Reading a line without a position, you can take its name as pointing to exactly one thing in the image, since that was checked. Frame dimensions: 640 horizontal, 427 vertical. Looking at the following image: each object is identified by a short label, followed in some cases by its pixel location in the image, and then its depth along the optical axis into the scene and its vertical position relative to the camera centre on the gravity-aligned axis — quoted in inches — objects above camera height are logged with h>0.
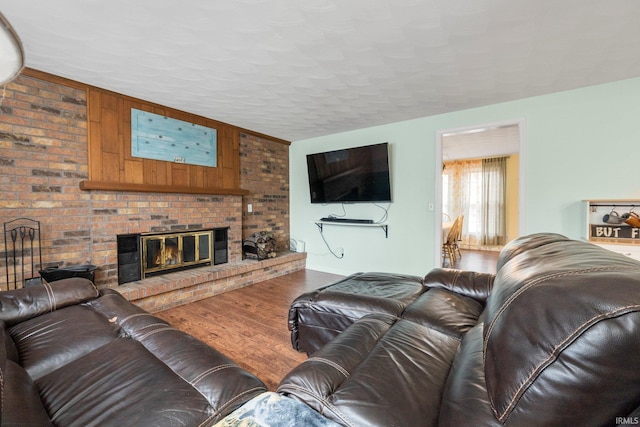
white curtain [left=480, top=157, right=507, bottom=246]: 252.7 +7.8
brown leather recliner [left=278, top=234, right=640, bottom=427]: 19.5 -14.8
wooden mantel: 104.0 +10.4
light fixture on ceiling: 17.2 +11.0
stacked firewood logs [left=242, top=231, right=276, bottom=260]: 159.6 -21.5
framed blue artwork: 118.3 +34.2
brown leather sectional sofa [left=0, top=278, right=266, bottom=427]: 32.6 -24.0
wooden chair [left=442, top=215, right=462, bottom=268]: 186.5 -22.6
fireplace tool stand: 89.6 -13.2
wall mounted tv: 152.5 +21.7
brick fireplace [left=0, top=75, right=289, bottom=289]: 90.9 +7.2
